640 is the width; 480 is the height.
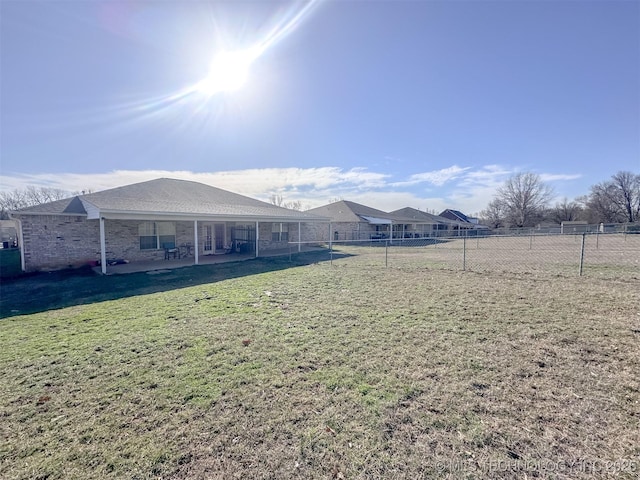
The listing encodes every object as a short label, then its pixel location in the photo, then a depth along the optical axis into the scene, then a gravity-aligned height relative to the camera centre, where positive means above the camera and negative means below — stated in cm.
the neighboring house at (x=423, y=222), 3897 +42
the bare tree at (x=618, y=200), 5538 +525
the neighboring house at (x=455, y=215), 6140 +229
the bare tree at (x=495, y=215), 6444 +257
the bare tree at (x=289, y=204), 6293 +478
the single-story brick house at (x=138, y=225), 1122 -2
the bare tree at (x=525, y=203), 5969 +483
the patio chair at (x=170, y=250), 1416 -131
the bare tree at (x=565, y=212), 6016 +295
